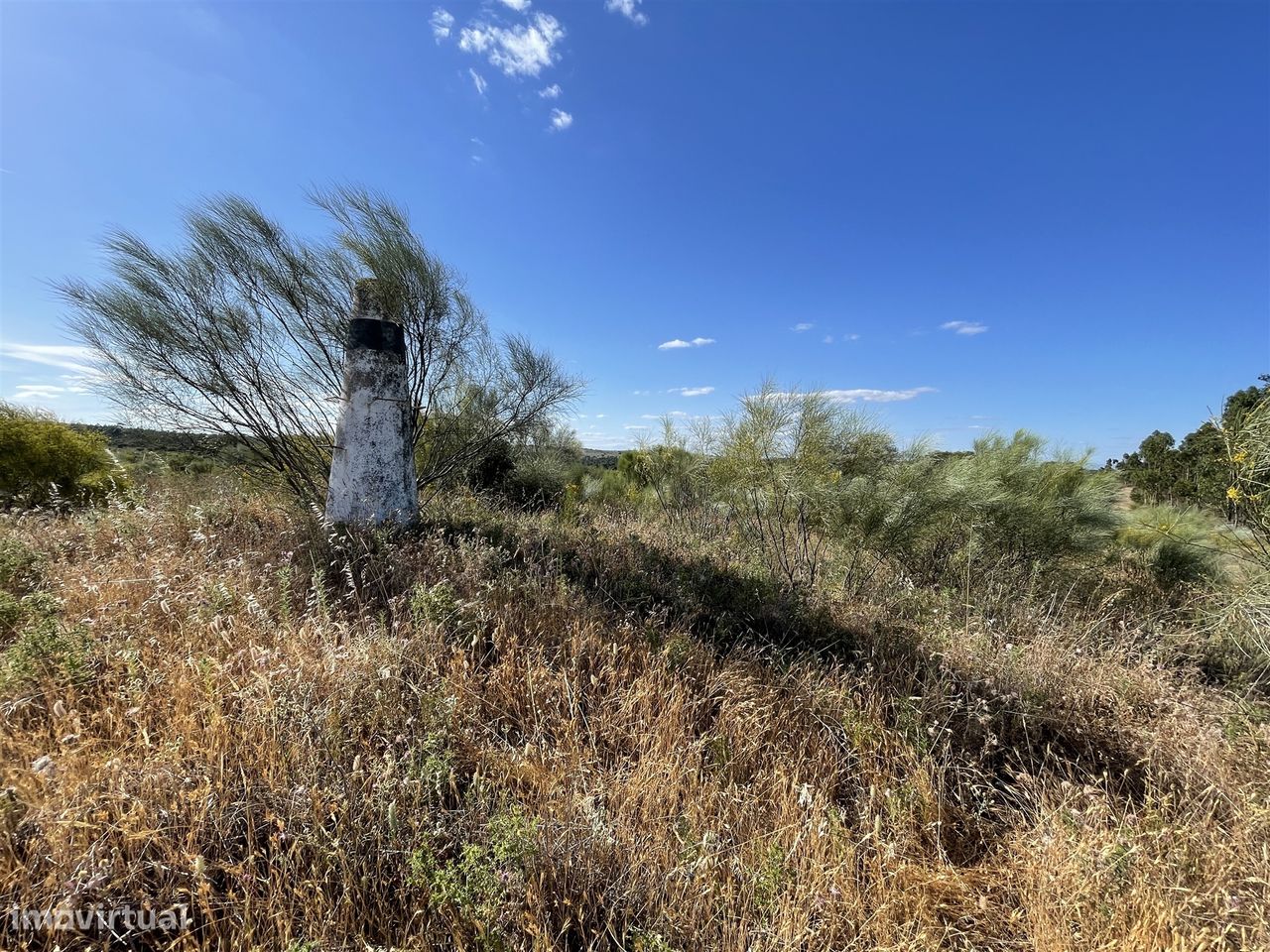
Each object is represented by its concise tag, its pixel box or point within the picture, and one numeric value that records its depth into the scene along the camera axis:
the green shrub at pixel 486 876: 1.14
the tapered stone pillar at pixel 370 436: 4.13
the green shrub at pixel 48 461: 6.19
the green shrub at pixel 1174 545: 4.76
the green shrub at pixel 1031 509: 4.71
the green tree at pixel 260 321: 4.29
